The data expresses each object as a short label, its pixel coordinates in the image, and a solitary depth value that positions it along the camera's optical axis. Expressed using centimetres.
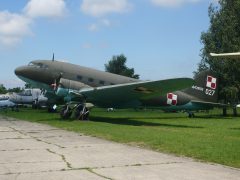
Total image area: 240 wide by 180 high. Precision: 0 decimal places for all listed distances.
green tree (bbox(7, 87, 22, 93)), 12700
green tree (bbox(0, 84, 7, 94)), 14332
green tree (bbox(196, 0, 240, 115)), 3988
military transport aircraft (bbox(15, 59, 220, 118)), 2341
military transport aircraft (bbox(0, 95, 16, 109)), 5243
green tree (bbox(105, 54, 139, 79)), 11050
